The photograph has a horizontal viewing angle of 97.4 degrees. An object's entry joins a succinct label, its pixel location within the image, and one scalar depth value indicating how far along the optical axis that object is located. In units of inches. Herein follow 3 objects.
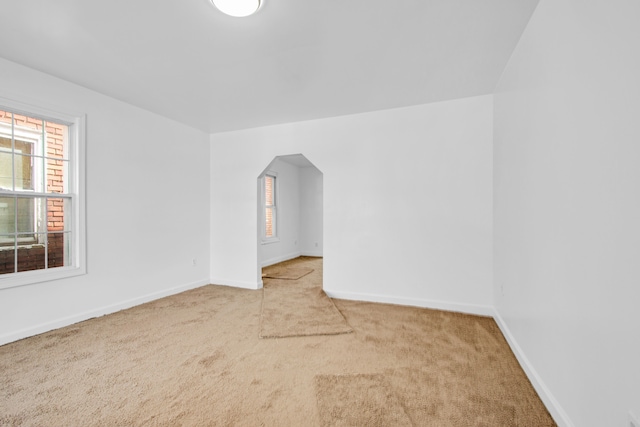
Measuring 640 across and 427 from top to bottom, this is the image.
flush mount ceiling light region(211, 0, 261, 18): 68.9
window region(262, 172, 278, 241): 258.4
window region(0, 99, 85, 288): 102.3
